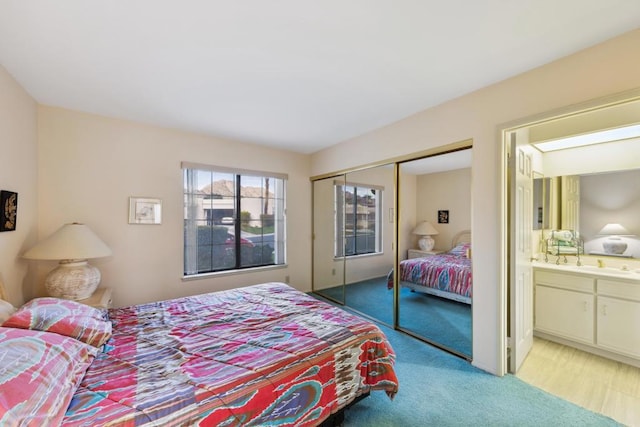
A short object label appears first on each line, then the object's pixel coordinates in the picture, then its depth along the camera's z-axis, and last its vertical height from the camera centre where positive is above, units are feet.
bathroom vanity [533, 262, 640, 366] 7.73 -3.05
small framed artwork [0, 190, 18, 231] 6.45 +0.10
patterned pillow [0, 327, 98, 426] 2.99 -2.18
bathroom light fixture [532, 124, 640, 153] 8.11 +2.64
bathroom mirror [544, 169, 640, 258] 8.70 +0.31
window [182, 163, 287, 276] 11.75 -0.22
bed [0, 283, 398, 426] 3.46 -2.72
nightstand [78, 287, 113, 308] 7.61 -2.63
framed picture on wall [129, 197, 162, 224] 10.20 +0.17
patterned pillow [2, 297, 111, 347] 4.65 -2.04
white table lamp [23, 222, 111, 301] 7.44 -1.23
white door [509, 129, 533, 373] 7.41 -1.08
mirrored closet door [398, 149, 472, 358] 8.59 -1.30
